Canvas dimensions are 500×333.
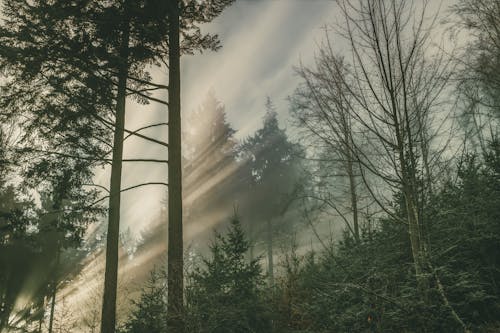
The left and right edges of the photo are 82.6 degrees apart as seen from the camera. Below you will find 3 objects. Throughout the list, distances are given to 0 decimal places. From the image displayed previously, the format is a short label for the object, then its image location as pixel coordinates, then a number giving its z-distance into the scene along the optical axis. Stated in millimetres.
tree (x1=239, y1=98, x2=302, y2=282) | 26203
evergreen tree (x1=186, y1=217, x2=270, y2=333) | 6589
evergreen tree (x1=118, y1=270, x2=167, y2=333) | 7777
